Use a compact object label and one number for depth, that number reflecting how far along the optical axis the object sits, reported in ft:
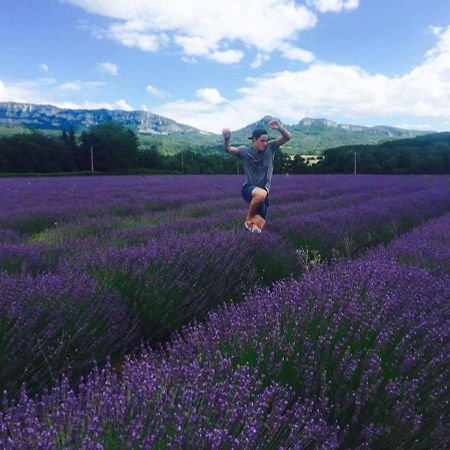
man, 16.56
